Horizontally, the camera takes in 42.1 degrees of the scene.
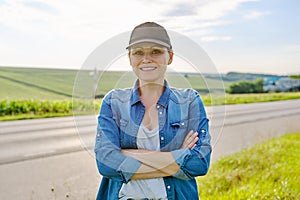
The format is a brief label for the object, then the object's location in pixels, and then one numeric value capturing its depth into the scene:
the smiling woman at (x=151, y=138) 1.88
